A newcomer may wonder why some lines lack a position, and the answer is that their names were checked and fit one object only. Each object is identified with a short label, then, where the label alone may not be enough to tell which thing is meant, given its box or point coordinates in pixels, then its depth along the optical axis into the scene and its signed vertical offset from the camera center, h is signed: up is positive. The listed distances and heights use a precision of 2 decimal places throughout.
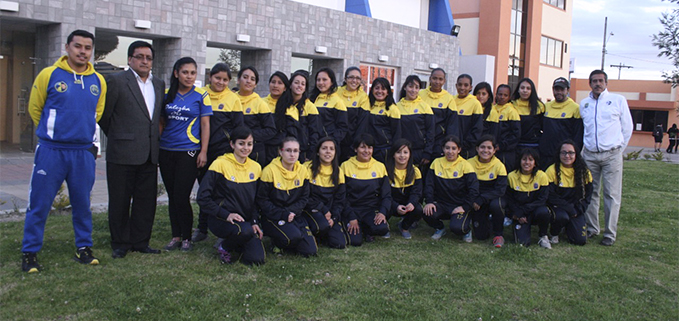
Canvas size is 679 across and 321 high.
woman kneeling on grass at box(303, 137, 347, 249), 5.67 -0.79
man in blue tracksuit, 4.37 -0.17
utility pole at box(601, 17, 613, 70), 47.07 +6.92
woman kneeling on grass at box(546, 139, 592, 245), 6.28 -0.71
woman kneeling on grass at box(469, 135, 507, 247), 6.29 -0.72
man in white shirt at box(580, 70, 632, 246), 6.34 -0.06
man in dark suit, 4.86 -0.32
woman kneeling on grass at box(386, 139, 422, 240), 6.29 -0.68
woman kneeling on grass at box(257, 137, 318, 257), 5.32 -0.83
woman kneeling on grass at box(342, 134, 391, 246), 6.04 -0.76
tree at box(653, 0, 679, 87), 15.12 +2.52
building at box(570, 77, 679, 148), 39.84 +2.34
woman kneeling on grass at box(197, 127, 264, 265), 4.99 -0.77
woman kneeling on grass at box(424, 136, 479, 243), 6.30 -0.75
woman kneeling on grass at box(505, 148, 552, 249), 6.23 -0.79
